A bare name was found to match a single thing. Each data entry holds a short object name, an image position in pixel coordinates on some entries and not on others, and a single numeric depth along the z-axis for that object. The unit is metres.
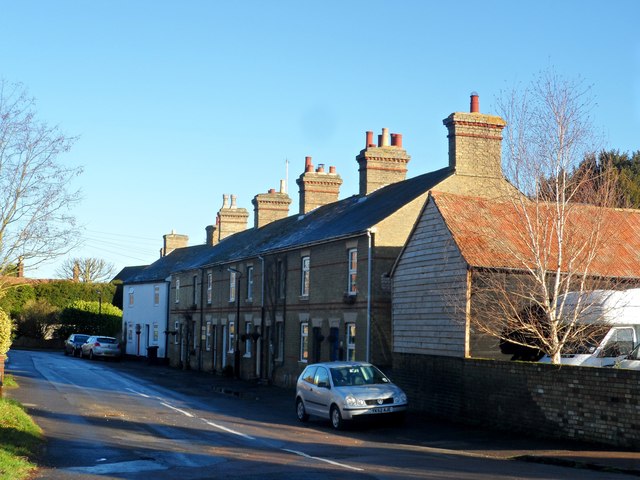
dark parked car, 59.98
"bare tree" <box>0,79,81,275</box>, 22.61
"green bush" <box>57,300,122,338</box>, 72.44
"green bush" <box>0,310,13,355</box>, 24.53
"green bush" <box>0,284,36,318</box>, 73.50
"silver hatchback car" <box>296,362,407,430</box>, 19.42
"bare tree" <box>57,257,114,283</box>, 95.00
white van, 18.70
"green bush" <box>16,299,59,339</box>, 73.19
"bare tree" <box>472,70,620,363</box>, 18.92
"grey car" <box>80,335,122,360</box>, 55.81
